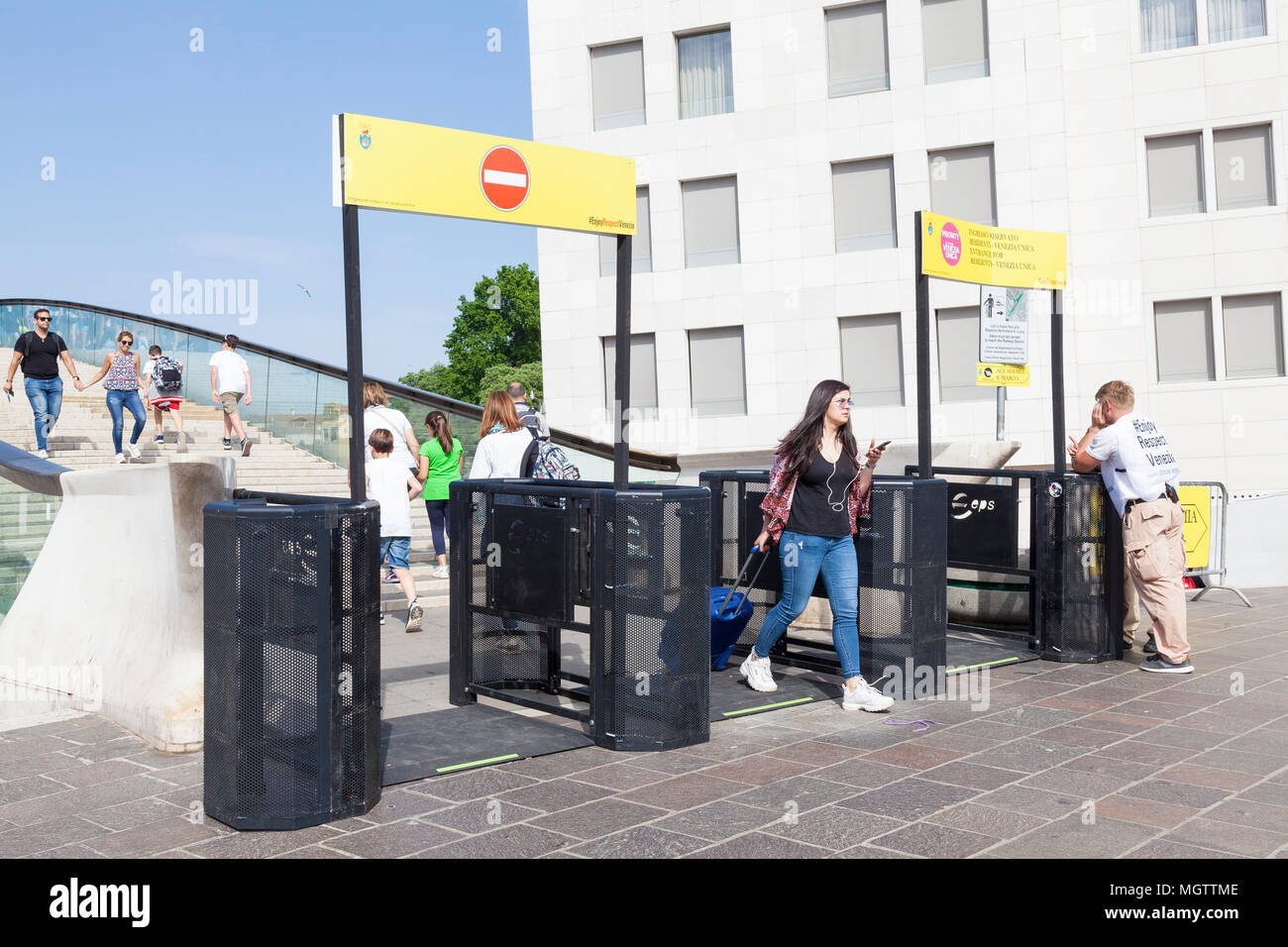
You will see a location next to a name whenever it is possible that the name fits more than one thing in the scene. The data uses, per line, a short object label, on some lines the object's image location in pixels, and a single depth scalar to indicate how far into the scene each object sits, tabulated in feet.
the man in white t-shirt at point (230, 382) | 54.03
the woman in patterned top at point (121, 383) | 47.26
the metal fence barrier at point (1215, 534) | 40.19
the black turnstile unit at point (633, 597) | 20.03
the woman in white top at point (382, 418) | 34.19
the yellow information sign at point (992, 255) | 25.81
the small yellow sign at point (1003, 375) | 33.14
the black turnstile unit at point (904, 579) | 24.12
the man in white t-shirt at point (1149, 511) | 26.11
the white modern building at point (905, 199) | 81.00
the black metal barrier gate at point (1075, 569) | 27.76
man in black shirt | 45.27
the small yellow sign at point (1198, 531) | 40.19
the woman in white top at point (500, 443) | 29.50
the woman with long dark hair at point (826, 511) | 22.89
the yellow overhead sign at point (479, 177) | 17.75
